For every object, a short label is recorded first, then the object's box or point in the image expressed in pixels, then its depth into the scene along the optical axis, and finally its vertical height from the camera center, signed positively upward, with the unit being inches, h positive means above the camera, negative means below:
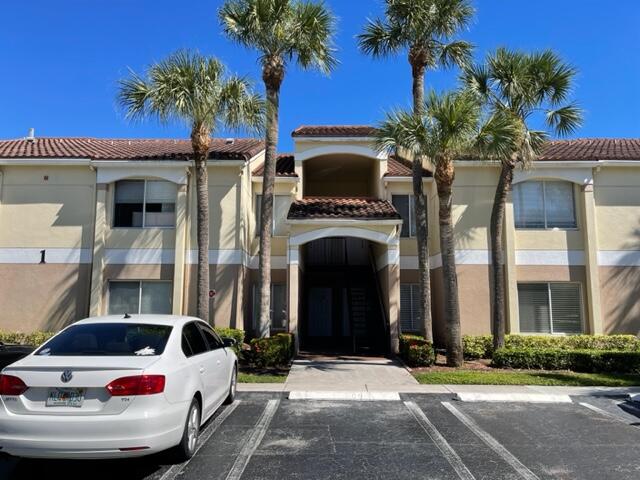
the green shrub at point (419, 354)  503.5 -54.9
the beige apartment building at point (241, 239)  612.1 +76.6
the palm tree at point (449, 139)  478.6 +159.9
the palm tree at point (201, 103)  521.3 +210.9
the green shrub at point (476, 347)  577.3 -54.9
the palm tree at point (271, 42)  549.0 +293.6
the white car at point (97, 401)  185.2 -39.4
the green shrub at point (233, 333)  568.1 -38.2
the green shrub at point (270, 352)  493.0 -52.1
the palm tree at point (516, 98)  528.1 +220.0
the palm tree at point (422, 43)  551.2 +303.4
